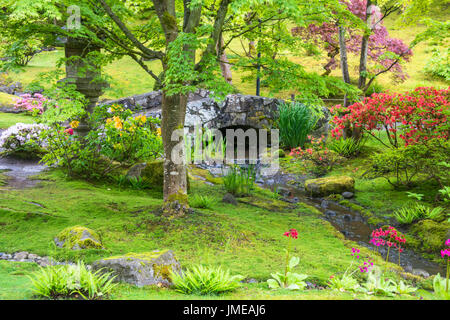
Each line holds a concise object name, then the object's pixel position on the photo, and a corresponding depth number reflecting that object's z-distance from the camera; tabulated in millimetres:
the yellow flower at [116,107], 8216
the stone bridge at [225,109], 13062
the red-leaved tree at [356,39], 15234
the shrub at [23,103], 13478
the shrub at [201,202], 6793
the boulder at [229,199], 7492
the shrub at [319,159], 10852
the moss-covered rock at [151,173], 8117
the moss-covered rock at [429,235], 5946
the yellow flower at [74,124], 8114
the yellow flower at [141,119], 8162
